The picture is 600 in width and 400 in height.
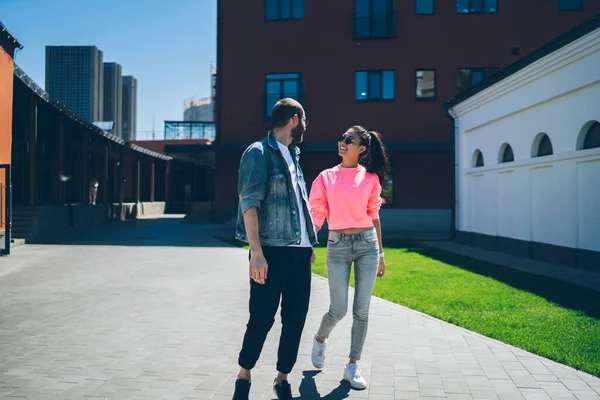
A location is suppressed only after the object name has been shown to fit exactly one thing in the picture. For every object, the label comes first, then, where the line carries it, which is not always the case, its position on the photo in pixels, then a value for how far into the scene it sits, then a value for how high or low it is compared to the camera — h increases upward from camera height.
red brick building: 24.19 +5.64
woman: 4.50 -0.18
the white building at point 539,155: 11.23 +1.03
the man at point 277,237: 3.73 -0.25
